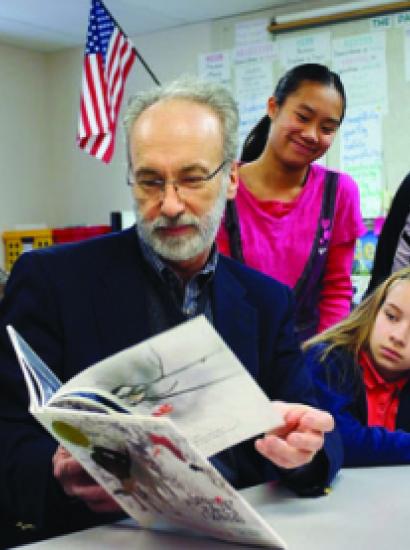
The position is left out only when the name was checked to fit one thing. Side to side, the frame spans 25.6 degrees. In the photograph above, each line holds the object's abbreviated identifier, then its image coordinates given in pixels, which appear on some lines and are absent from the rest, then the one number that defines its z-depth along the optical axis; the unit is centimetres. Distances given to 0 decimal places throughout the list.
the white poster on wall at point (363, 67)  454
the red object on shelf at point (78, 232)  539
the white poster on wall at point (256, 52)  495
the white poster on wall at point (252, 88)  499
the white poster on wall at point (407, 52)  444
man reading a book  119
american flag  437
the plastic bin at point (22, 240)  550
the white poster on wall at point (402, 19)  443
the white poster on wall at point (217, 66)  515
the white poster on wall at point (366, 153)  457
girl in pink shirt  212
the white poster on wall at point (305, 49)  475
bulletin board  449
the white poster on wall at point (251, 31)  496
